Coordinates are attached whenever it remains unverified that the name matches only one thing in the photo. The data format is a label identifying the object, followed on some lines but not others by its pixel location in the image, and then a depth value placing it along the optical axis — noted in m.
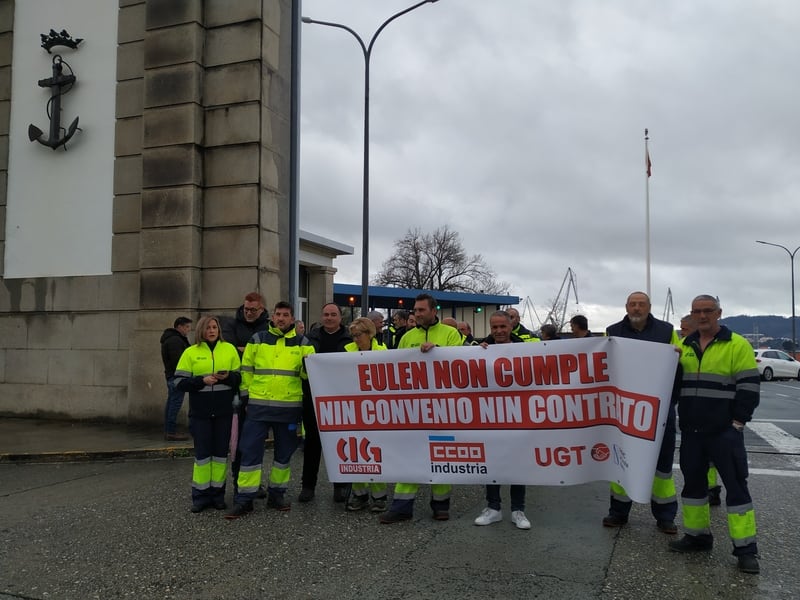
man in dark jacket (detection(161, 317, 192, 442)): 9.33
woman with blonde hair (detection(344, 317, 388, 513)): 6.10
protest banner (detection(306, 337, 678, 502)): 5.14
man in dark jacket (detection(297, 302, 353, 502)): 6.37
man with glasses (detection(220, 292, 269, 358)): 6.99
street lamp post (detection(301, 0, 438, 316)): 15.25
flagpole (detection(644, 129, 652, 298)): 28.42
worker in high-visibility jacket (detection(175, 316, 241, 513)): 5.99
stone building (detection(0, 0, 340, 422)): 10.84
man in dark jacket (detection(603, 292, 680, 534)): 5.30
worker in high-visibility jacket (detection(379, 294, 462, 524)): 5.67
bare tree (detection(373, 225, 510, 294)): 57.28
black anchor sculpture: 11.76
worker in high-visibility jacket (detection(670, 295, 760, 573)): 4.52
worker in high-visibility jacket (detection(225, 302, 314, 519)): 5.94
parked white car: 29.41
